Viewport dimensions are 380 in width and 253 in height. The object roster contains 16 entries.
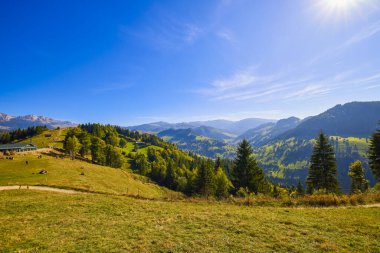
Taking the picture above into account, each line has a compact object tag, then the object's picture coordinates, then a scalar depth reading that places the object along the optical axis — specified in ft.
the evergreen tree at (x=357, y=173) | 180.55
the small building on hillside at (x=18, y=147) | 315.58
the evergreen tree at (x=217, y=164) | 315.17
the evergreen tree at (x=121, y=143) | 616.80
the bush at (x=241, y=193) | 122.81
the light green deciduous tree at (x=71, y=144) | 276.62
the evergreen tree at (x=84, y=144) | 337.93
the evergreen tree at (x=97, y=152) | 338.13
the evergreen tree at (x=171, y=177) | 385.33
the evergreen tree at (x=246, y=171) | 153.38
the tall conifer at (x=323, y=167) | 151.12
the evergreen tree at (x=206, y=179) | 237.66
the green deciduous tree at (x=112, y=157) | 362.12
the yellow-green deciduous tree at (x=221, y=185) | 234.38
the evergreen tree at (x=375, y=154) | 141.49
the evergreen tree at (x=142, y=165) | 438.69
